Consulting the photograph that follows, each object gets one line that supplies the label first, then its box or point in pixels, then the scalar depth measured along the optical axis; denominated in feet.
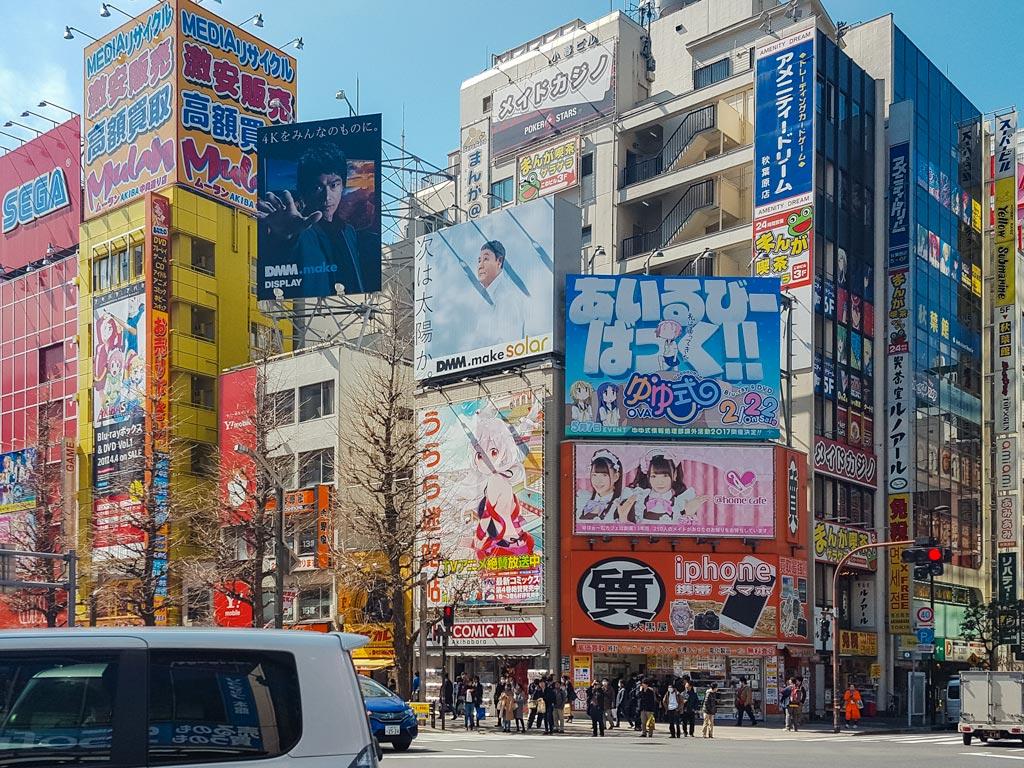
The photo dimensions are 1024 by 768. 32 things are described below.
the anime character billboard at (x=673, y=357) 149.79
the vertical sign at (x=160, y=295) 179.63
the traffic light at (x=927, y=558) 108.88
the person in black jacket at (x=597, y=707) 110.11
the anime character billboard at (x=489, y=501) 148.56
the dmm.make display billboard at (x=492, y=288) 154.51
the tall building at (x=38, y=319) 203.62
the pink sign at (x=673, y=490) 146.20
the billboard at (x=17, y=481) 200.95
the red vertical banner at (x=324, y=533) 134.62
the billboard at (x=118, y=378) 189.76
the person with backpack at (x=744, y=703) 134.16
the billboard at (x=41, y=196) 221.05
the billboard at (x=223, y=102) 199.21
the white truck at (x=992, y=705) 99.91
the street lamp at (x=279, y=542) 97.26
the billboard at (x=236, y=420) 171.79
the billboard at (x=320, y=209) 170.60
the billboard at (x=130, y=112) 199.11
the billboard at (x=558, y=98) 206.80
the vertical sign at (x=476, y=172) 223.14
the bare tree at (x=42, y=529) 163.22
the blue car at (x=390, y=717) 79.05
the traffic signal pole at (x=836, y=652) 123.75
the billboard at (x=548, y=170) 200.75
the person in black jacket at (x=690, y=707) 110.32
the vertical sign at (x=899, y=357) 178.70
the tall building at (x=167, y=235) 190.08
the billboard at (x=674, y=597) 143.74
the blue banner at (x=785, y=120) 166.50
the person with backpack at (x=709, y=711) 110.93
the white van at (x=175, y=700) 20.70
